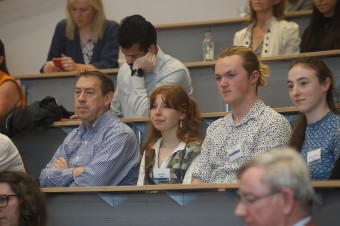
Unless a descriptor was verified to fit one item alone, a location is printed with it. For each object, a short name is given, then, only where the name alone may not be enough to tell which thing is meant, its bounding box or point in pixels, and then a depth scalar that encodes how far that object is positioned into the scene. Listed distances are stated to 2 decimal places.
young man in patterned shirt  5.79
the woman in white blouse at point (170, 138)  6.40
